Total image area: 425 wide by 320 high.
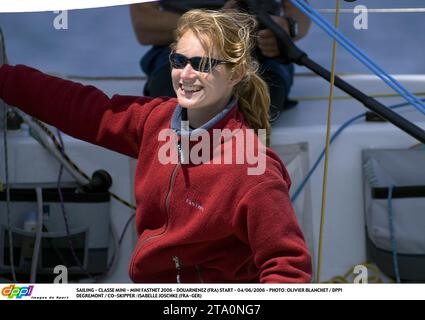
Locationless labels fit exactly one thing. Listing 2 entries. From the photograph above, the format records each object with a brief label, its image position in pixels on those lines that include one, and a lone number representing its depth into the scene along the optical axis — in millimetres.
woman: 3137
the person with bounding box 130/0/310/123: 4613
